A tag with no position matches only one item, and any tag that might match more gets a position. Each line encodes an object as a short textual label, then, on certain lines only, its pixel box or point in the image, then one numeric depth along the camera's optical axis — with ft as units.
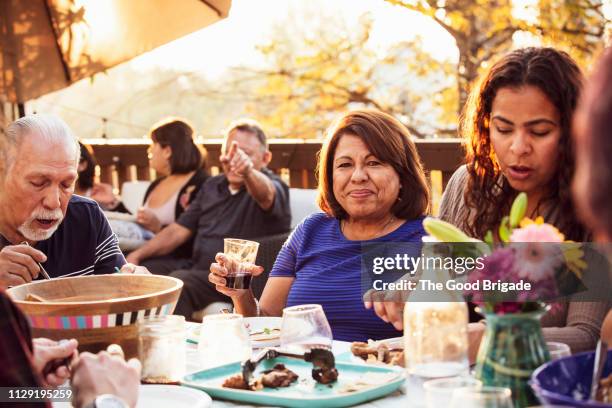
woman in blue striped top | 8.51
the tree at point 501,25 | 18.95
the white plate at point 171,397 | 5.11
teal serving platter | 5.01
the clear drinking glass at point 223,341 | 5.93
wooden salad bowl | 5.37
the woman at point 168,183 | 16.70
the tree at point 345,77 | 25.12
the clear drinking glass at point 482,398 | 3.88
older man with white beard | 7.55
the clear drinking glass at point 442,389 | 4.27
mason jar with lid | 5.52
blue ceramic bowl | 4.06
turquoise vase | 4.41
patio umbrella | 14.85
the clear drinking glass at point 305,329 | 5.86
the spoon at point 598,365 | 4.20
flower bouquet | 4.26
